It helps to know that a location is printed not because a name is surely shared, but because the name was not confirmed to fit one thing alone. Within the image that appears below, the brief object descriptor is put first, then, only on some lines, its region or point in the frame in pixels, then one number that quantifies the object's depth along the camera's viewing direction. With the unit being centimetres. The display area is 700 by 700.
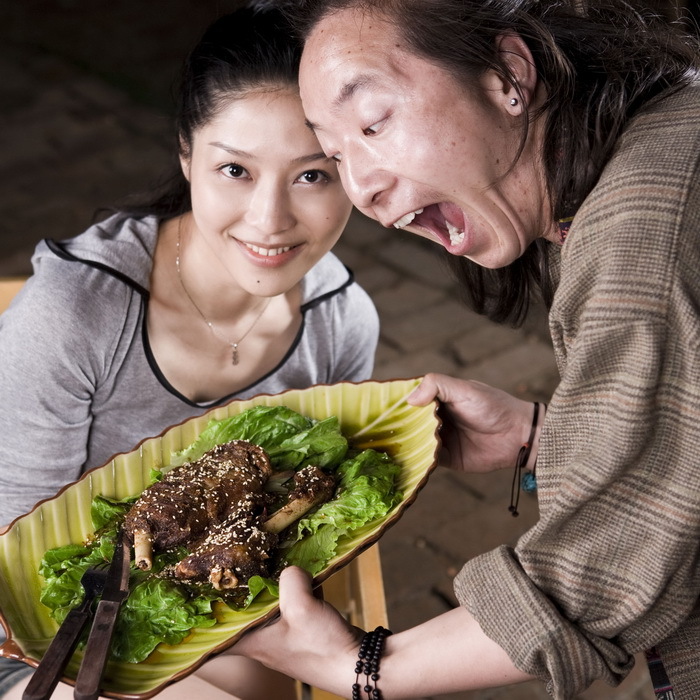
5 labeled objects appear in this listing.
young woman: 196
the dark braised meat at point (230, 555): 163
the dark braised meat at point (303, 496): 180
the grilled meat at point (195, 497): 170
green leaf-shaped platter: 148
